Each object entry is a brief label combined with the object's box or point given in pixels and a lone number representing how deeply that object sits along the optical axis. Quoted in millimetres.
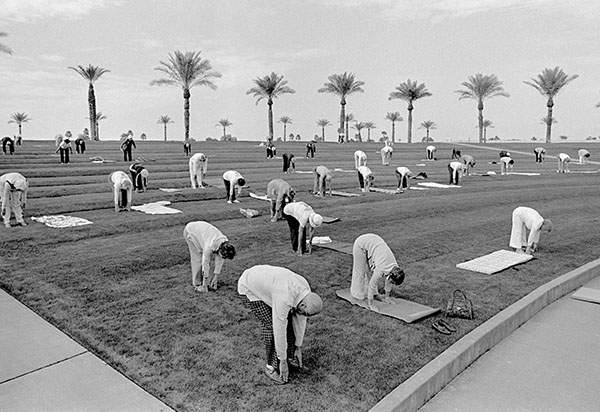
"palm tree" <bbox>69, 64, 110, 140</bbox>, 57062
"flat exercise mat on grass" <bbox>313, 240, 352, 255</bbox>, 12836
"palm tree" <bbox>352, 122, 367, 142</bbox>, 109750
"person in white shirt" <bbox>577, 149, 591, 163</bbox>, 44500
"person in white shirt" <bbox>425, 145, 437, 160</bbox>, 45219
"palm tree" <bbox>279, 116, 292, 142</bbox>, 108062
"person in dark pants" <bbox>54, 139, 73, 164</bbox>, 30547
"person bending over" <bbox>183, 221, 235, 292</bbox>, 8511
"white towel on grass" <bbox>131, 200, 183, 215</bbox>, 17020
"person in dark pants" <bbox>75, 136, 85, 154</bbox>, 37591
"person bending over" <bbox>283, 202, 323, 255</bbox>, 11660
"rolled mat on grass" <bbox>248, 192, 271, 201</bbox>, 21230
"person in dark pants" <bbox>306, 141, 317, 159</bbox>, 42062
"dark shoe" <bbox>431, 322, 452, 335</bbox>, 7883
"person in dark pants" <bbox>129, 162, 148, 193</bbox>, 21641
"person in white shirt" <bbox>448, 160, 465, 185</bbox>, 28095
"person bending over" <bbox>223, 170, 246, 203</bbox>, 19491
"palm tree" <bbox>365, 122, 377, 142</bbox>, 114562
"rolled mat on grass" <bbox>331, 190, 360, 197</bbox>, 22677
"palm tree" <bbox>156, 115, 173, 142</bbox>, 100438
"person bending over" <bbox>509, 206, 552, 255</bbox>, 12680
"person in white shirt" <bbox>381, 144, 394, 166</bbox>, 39066
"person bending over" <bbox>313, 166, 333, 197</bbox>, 21922
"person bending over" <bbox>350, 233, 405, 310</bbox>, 8180
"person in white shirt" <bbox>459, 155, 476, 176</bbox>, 33675
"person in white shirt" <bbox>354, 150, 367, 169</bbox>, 32062
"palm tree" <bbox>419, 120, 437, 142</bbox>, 109750
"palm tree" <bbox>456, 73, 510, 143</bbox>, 70000
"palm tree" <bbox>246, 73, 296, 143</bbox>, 65875
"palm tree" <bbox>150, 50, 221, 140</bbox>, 57062
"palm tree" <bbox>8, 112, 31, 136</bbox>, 84562
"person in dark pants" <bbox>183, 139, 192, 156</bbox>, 38934
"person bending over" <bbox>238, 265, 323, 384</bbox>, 5820
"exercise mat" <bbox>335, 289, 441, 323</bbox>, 8398
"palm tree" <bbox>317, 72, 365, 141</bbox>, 69125
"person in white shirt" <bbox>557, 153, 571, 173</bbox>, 36625
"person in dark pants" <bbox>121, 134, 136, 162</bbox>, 32281
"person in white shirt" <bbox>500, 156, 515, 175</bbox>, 34753
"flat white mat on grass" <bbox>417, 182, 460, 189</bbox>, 27031
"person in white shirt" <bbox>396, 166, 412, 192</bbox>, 25031
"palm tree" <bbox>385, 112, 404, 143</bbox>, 99250
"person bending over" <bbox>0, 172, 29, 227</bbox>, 13992
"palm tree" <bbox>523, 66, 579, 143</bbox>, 68188
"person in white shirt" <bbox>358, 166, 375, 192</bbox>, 24125
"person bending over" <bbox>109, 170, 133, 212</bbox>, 16641
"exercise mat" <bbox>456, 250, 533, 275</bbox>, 11459
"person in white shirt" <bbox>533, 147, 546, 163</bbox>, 45778
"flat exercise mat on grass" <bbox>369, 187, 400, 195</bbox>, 24097
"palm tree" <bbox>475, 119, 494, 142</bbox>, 99694
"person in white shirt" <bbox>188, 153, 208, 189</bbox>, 22766
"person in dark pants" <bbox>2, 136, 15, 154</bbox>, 32156
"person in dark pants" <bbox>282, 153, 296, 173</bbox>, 30719
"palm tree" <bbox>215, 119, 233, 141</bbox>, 107300
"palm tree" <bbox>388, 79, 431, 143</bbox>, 71625
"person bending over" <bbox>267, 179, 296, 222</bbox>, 15422
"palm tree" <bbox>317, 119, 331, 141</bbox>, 114175
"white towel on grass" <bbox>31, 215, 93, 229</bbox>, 14586
